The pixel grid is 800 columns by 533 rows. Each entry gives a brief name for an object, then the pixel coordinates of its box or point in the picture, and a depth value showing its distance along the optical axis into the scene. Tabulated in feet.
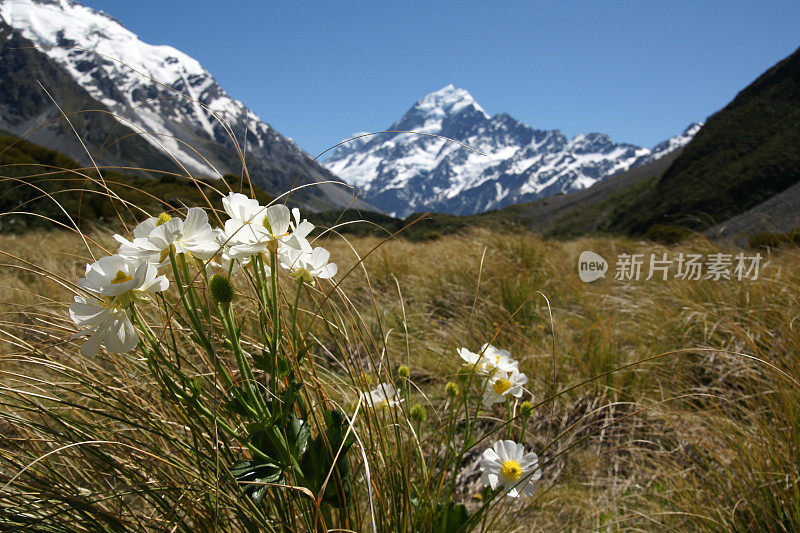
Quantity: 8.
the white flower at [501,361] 3.34
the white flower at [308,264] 2.38
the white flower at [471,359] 3.33
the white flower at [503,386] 3.18
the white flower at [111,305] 1.97
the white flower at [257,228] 2.08
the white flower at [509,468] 2.85
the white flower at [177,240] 1.92
